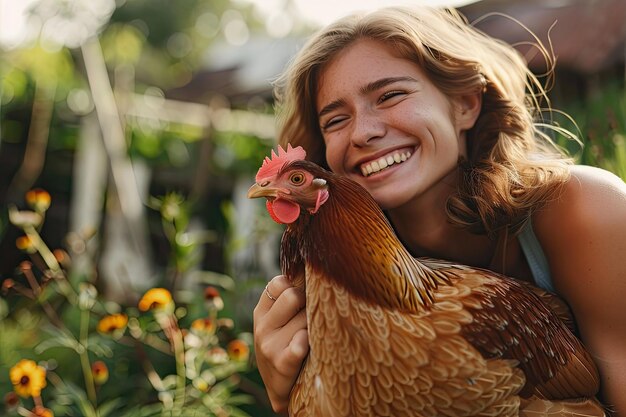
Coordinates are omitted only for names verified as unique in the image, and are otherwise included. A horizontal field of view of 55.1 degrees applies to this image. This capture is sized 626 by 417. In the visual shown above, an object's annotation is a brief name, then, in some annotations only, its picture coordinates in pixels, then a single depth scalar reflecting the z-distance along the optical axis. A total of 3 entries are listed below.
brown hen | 1.15
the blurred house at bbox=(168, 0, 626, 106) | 3.87
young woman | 1.35
